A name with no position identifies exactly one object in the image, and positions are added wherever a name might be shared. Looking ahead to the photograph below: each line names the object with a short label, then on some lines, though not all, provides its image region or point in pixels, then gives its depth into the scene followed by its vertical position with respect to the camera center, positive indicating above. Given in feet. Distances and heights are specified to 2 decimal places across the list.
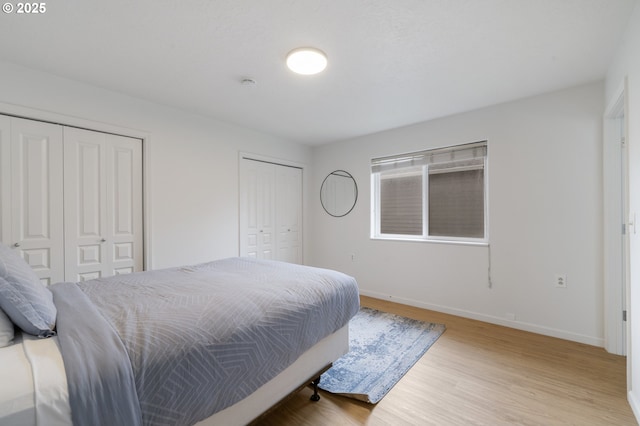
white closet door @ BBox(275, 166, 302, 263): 14.06 -0.05
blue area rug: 6.26 -4.05
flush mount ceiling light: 6.42 +3.72
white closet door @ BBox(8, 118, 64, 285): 7.25 +0.46
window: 10.61 +0.74
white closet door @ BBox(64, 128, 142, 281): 8.09 +0.28
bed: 2.70 -1.69
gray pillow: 3.29 -1.12
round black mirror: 14.06 +1.01
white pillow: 3.11 -1.37
